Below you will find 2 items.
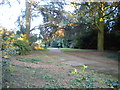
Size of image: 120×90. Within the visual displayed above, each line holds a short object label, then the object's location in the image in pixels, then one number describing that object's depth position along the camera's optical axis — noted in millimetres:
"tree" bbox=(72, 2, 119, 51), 9429
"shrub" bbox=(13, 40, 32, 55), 6387
